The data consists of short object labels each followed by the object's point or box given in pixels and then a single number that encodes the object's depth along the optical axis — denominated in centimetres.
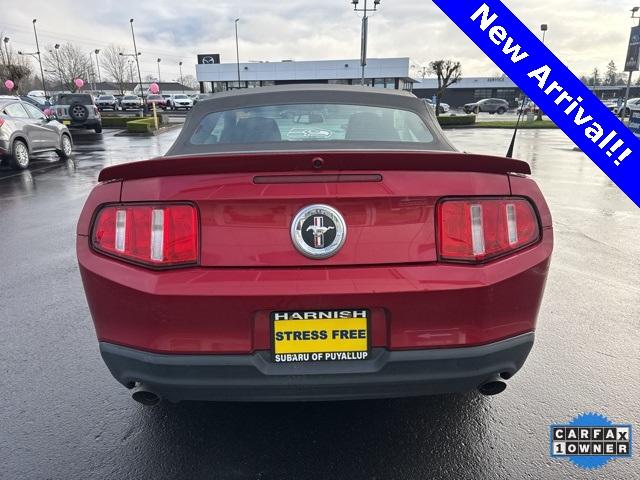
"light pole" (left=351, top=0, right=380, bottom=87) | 2427
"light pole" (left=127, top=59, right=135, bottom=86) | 8028
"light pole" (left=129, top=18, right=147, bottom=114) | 4302
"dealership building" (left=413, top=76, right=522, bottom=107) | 8169
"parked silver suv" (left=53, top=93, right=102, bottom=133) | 2253
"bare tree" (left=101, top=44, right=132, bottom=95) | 7762
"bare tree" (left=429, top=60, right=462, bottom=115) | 4348
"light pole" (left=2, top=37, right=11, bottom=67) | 5182
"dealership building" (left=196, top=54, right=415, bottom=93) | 5747
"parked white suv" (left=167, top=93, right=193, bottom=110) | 5277
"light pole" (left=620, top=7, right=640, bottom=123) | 2211
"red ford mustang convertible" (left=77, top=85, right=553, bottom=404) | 179
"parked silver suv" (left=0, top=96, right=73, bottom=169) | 1125
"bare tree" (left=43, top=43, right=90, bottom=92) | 6544
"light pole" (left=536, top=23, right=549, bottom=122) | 3524
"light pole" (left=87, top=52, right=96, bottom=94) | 7341
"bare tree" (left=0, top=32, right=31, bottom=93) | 4106
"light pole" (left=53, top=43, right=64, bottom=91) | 6488
